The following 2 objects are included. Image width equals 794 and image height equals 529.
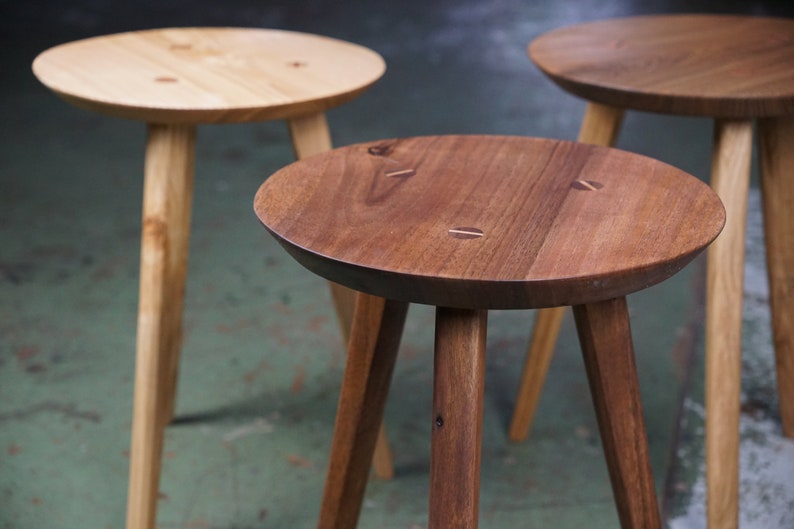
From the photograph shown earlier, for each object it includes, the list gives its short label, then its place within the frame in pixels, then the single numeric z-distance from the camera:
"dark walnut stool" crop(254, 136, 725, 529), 1.32
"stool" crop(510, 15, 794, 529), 1.64
